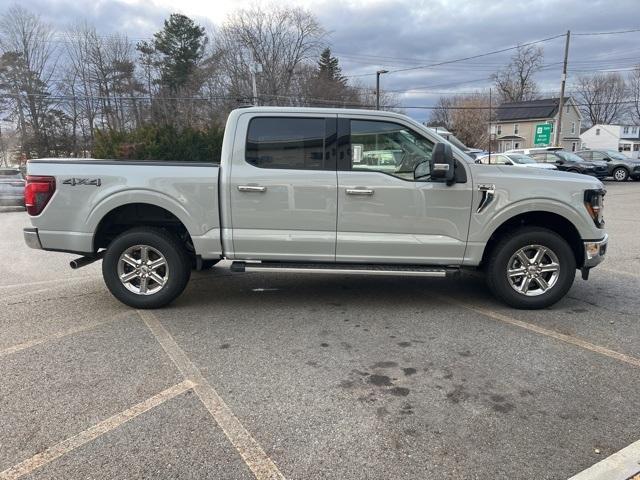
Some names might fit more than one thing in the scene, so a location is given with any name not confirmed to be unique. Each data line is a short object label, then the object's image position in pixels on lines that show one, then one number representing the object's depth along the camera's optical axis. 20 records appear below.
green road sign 38.69
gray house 61.38
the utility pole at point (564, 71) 32.81
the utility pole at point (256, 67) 44.84
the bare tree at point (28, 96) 39.84
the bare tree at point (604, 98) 85.49
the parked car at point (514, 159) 22.96
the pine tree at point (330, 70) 55.35
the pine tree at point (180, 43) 47.53
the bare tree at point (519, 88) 72.94
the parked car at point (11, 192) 17.25
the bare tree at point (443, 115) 68.78
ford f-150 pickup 4.93
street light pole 37.92
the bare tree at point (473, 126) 55.91
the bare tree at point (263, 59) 45.09
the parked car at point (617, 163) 25.57
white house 72.69
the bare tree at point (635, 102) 82.38
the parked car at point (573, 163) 25.59
